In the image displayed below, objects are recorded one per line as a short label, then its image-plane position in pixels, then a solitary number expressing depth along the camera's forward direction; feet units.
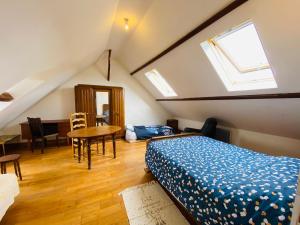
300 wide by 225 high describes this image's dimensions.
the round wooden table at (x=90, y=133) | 8.67
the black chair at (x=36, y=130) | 11.34
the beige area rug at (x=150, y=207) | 5.28
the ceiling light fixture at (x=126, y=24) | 9.12
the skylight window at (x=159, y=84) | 15.46
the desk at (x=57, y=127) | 12.95
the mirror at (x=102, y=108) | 15.08
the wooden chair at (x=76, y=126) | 10.96
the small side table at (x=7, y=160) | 7.21
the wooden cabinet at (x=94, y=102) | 13.93
